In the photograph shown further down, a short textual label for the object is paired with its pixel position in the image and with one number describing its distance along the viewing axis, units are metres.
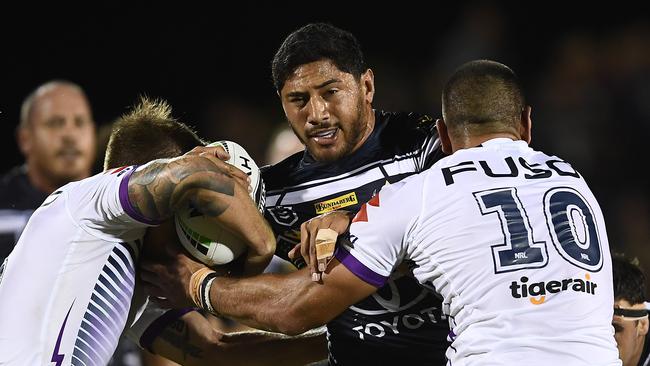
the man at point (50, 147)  15.27
